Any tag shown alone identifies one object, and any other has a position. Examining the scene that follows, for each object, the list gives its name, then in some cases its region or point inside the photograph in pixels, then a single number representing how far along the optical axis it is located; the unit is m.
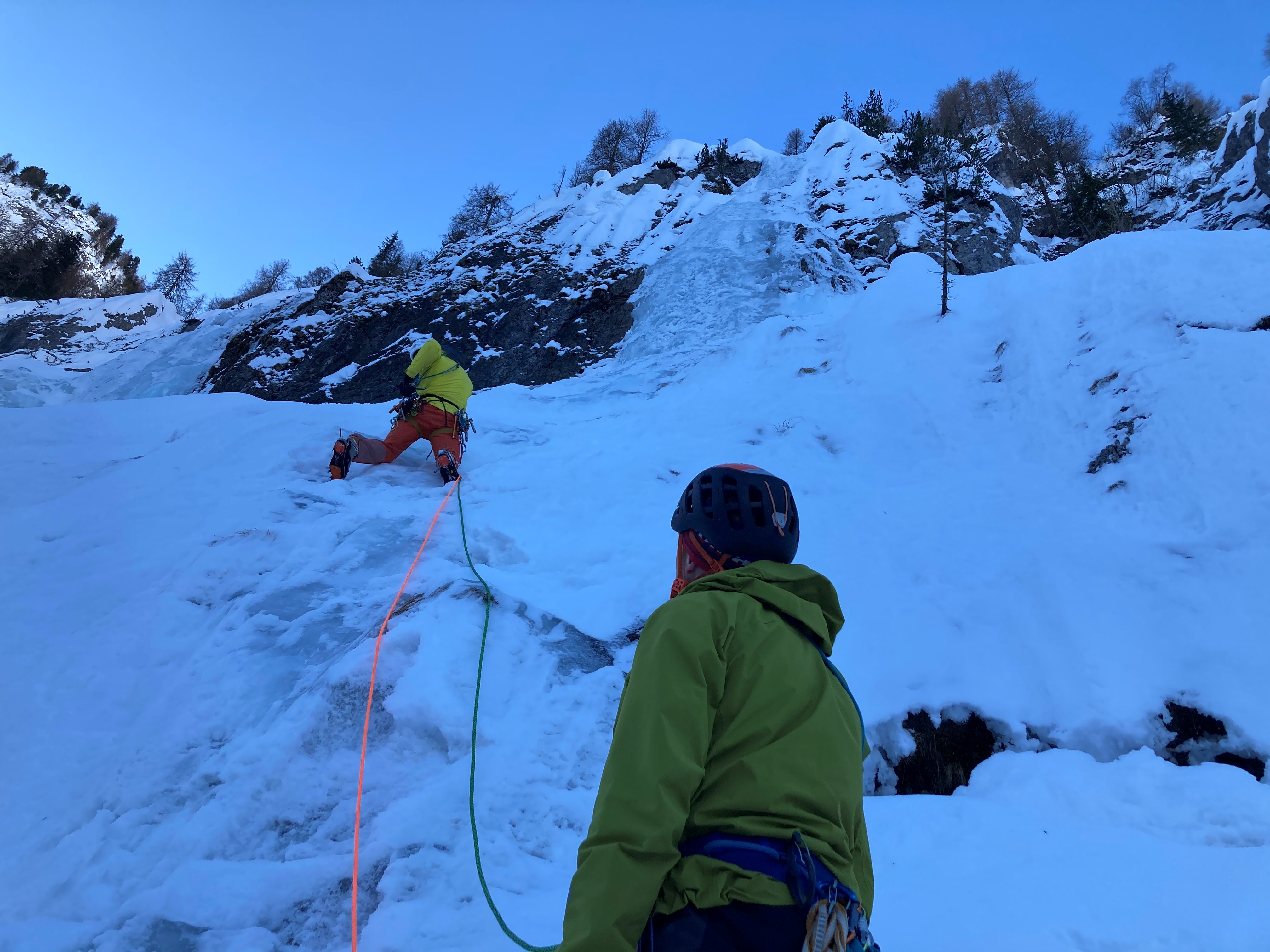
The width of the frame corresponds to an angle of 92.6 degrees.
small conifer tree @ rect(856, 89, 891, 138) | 25.39
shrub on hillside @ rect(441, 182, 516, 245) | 29.44
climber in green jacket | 1.15
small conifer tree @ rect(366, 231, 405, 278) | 26.00
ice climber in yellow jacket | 6.26
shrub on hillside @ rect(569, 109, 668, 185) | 32.19
